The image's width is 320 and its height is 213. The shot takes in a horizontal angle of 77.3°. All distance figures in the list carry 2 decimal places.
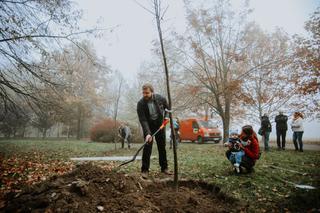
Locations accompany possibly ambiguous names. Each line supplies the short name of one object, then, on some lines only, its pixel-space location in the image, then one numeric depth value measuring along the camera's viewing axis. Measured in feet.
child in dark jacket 15.99
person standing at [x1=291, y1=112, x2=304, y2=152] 30.38
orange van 58.18
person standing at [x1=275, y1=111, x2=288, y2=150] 32.83
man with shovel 14.07
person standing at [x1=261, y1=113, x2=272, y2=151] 32.83
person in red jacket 15.89
